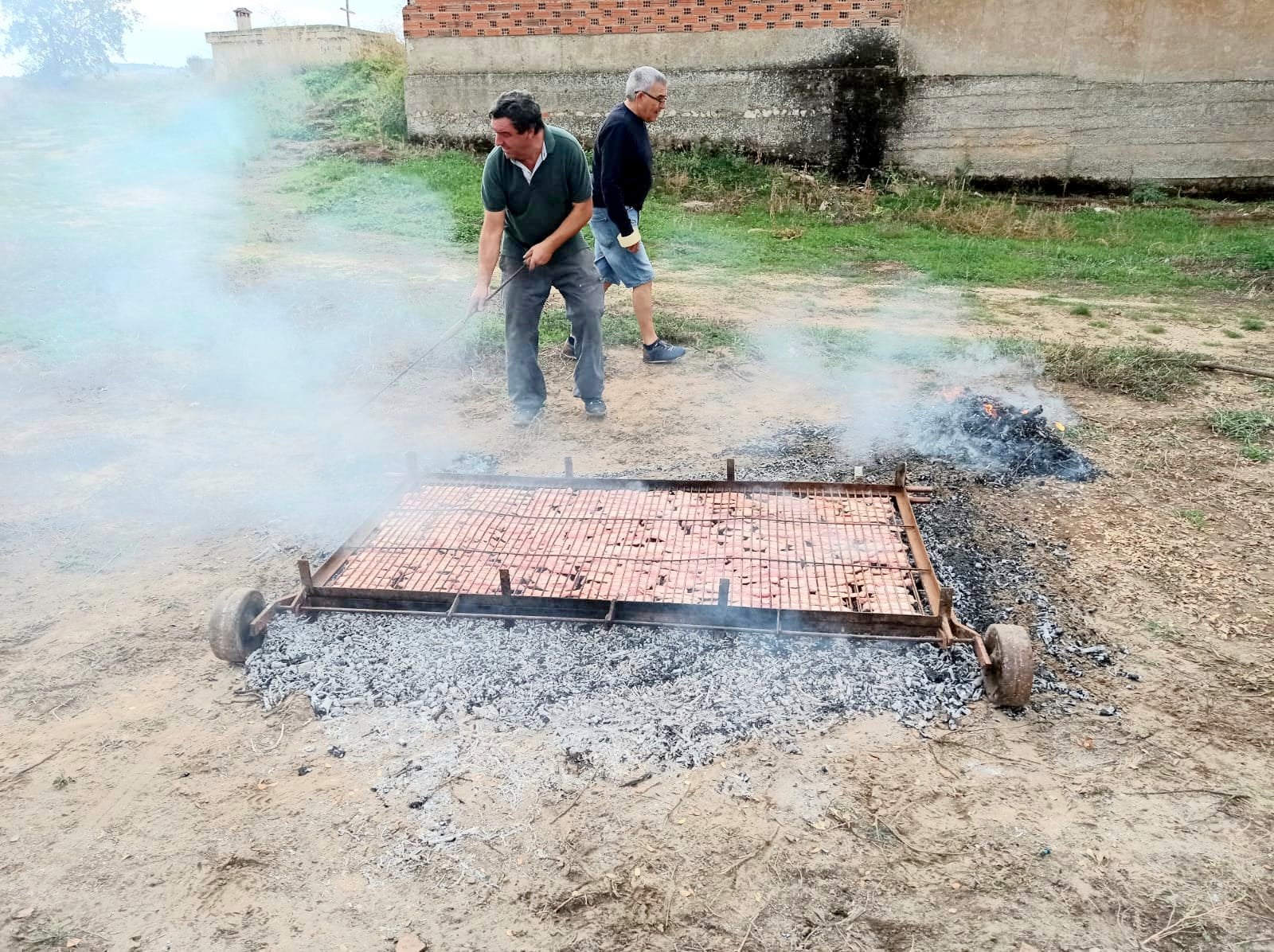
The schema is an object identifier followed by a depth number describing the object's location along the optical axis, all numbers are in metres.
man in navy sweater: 5.62
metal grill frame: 3.09
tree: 22.11
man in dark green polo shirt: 4.57
